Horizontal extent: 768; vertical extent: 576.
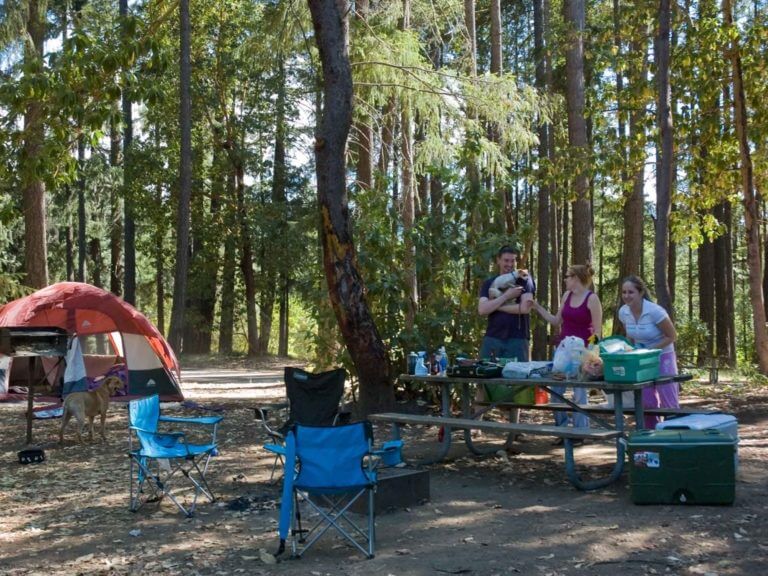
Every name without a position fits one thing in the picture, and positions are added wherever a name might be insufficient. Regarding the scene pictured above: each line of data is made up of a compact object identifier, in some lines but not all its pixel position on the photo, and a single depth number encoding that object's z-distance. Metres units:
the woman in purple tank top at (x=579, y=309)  6.90
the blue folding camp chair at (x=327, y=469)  4.55
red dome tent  12.17
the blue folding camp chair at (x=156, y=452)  5.64
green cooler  5.14
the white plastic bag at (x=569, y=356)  6.07
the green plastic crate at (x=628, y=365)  5.58
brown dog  8.70
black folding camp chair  6.93
